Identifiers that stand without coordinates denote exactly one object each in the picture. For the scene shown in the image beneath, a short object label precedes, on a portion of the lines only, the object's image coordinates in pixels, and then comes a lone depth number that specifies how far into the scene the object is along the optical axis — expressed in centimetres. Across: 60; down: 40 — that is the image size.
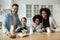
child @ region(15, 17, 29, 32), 198
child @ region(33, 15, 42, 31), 203
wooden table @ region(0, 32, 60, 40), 167
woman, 204
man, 191
